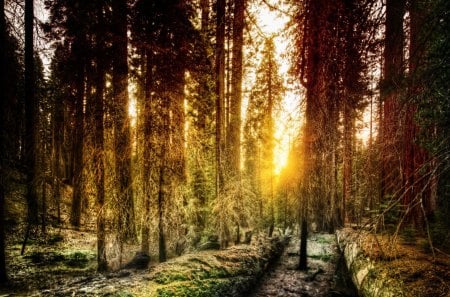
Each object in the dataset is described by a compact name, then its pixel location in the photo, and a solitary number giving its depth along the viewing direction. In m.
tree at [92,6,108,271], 7.41
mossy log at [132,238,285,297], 6.05
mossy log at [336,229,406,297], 5.10
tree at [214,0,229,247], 8.69
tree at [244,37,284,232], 16.34
